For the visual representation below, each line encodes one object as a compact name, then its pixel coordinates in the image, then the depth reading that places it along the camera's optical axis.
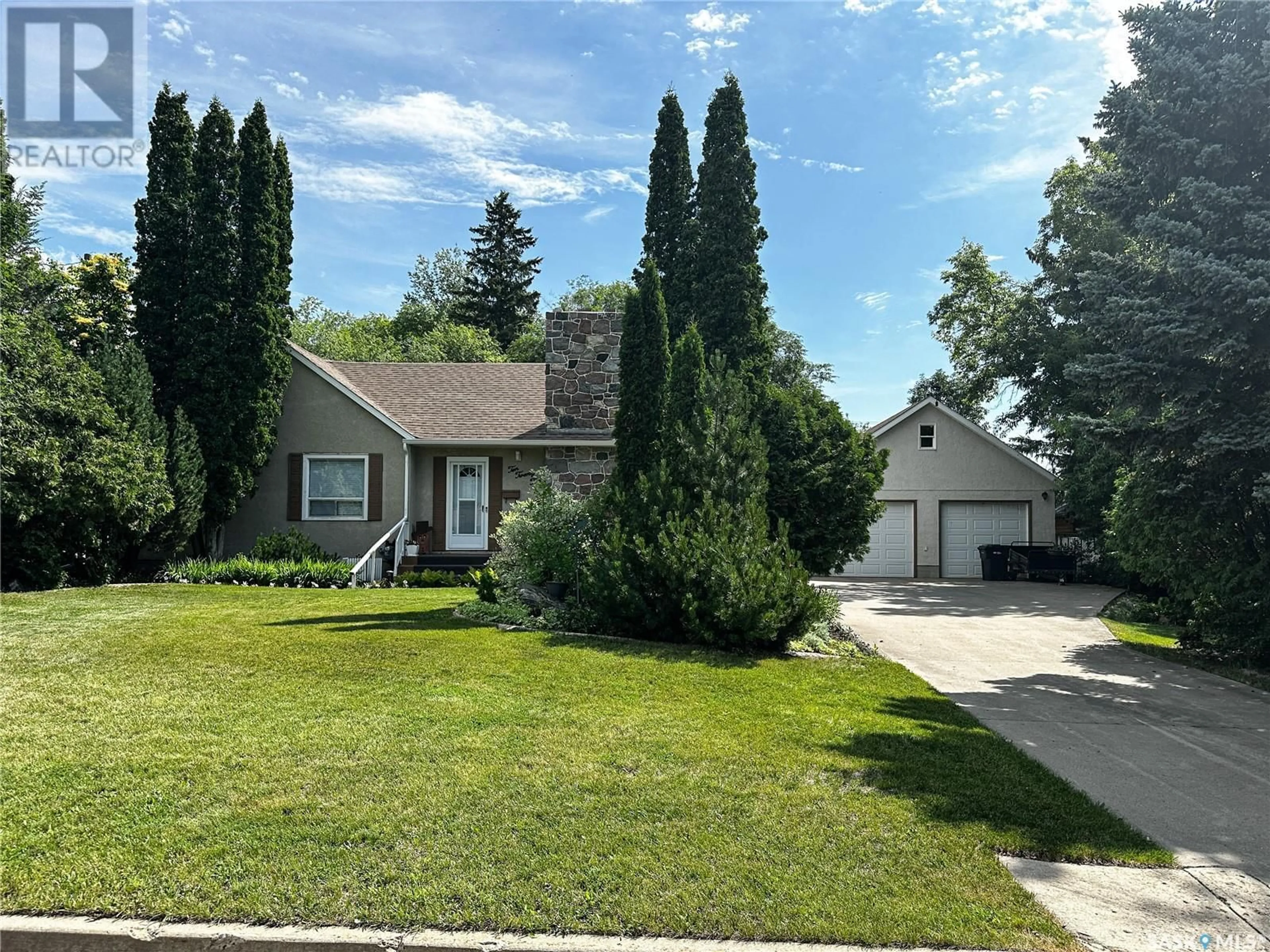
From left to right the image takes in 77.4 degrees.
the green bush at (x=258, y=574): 13.92
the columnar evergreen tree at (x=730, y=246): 12.77
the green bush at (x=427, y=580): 14.98
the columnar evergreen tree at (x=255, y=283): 15.40
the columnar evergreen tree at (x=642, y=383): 10.39
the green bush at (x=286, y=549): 15.41
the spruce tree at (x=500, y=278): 45.31
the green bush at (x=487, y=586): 10.91
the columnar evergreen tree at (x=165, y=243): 15.14
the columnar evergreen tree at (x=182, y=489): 14.05
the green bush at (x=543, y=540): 10.30
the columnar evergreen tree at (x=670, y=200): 15.53
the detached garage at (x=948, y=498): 23.12
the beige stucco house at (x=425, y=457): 16.47
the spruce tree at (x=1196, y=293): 7.74
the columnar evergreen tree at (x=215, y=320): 15.06
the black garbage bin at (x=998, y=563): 22.34
